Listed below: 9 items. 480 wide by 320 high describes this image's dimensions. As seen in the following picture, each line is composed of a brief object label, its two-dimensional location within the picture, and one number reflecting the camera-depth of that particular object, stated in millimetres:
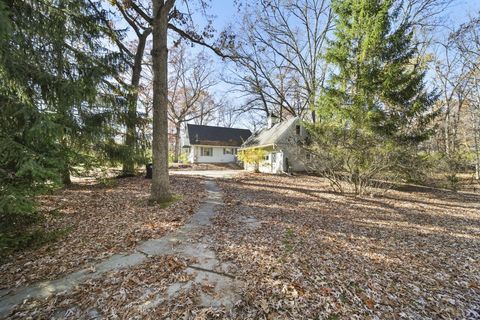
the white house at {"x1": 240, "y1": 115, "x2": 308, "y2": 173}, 19891
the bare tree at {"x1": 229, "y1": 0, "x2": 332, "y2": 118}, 20359
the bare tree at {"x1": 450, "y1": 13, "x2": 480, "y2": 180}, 14651
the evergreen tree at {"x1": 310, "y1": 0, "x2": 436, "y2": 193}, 10805
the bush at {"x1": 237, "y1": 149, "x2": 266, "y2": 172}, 19544
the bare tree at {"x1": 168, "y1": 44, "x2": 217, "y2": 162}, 29297
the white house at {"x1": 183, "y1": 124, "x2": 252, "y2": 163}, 28953
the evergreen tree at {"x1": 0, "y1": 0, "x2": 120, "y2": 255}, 3473
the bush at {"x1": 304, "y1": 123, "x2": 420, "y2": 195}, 10141
